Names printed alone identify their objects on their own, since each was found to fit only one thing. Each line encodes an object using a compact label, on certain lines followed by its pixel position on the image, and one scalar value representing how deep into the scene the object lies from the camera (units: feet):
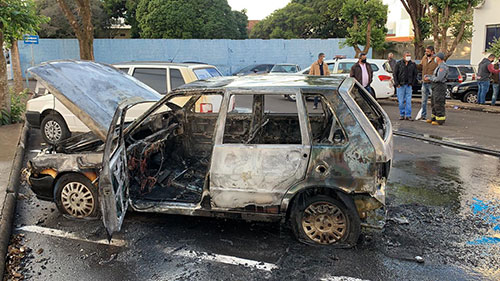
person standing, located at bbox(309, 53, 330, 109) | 40.77
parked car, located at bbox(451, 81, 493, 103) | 48.51
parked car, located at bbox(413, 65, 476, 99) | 53.98
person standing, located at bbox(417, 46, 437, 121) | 37.14
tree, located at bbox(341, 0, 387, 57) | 66.13
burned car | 13.19
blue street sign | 49.86
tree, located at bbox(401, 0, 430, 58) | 77.99
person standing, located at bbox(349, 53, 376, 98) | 37.19
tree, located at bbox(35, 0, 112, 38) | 102.94
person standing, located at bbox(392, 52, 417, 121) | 37.70
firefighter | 33.94
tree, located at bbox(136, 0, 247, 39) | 96.78
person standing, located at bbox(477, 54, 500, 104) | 43.75
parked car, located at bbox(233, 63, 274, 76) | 69.75
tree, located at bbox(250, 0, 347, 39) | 109.70
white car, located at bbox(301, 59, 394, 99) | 48.03
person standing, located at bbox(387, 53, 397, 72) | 44.16
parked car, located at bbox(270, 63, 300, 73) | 61.98
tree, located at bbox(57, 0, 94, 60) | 50.52
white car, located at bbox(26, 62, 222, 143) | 27.40
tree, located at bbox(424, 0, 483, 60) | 60.23
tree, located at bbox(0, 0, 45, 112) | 31.27
